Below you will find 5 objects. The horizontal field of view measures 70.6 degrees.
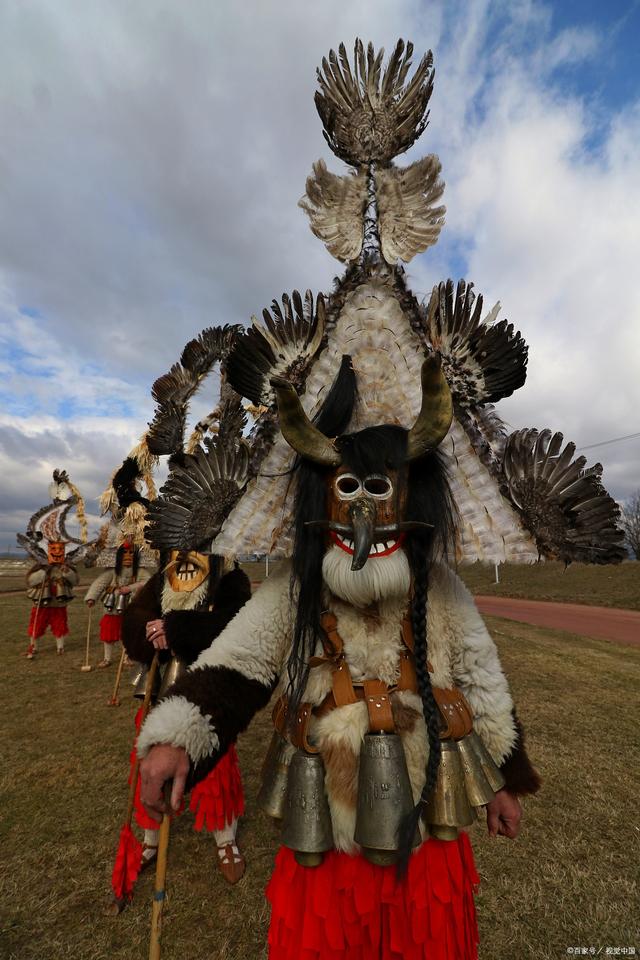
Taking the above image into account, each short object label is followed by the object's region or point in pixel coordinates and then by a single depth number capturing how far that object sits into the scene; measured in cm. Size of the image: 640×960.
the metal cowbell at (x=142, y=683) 306
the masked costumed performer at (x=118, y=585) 662
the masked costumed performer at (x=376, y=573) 128
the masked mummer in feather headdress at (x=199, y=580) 168
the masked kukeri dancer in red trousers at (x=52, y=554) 716
